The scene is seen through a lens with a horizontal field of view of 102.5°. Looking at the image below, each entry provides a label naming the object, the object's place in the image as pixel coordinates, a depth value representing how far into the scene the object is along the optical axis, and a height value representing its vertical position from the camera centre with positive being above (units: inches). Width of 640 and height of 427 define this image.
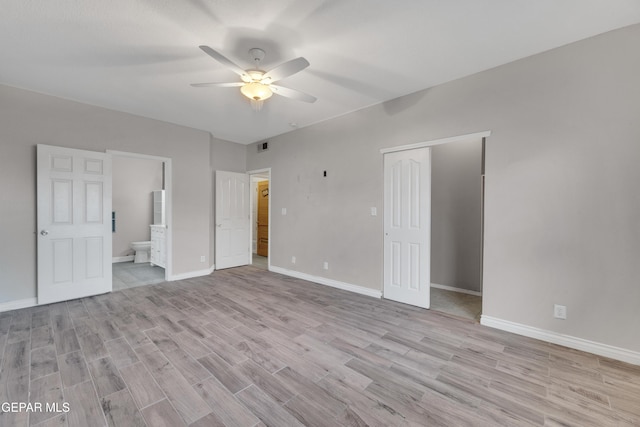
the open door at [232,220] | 211.5 -7.4
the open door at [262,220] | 280.6 -9.9
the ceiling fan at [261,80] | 83.5 +46.4
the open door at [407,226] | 129.3 -7.5
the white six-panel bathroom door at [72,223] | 131.0 -6.7
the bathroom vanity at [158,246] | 205.9 -29.1
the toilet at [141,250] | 233.5 -36.2
